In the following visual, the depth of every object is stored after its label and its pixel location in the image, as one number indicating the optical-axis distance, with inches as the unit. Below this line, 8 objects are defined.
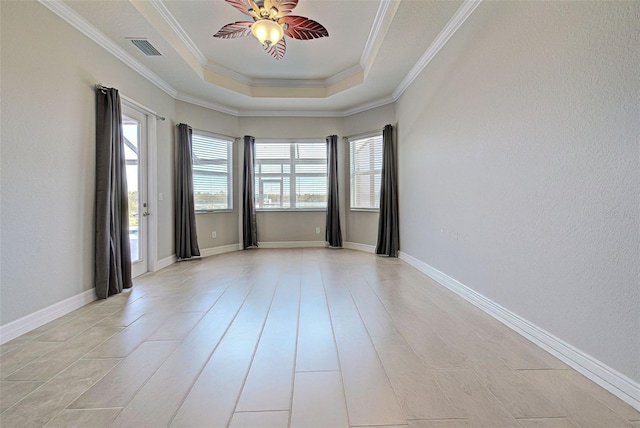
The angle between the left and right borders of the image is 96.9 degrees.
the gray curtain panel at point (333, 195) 229.0
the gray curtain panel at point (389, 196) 194.2
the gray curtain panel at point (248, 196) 225.9
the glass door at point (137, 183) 146.6
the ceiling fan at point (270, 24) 99.7
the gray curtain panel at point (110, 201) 116.0
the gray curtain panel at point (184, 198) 187.8
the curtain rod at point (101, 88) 117.6
